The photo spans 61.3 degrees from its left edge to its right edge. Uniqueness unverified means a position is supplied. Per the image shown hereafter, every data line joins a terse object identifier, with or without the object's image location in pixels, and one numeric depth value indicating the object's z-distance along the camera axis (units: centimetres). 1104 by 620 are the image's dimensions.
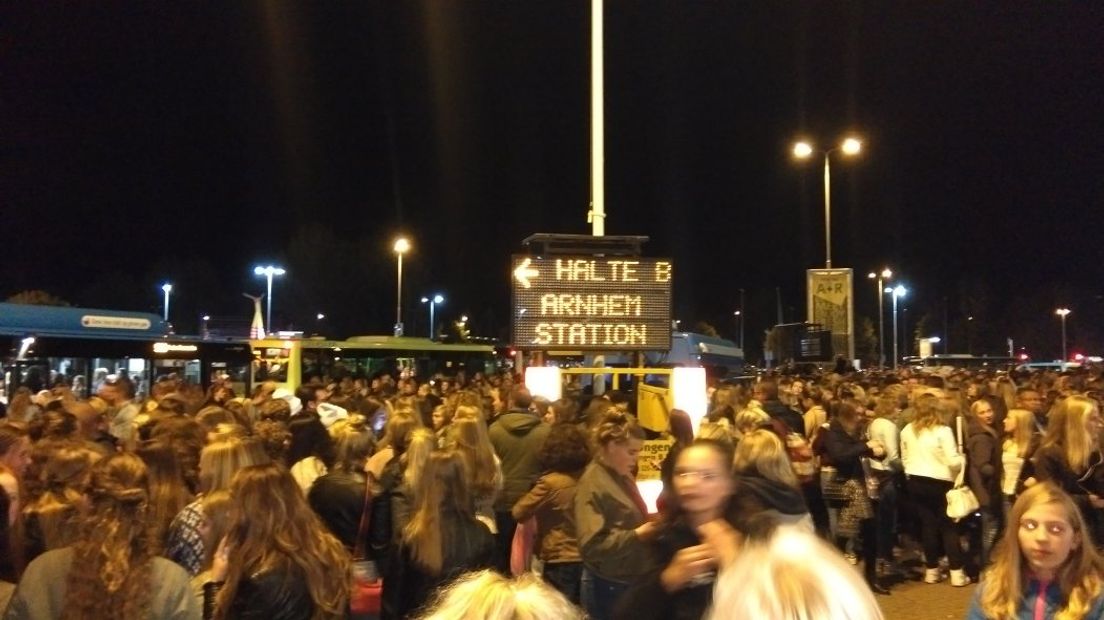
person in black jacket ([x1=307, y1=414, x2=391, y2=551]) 556
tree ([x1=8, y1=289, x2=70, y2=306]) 5486
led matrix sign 1063
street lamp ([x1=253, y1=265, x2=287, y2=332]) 5183
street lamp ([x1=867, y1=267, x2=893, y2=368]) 4725
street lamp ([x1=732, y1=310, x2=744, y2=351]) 8469
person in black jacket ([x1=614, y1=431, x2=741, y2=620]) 319
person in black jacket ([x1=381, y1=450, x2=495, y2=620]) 479
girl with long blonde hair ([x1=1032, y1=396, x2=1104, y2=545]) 646
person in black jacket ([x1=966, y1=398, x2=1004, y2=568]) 853
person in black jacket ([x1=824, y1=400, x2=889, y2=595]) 868
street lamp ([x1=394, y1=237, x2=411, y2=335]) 3566
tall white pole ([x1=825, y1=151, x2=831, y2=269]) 2347
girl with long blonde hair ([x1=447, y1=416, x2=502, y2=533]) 627
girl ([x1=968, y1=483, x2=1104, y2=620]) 336
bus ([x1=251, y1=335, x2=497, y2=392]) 2648
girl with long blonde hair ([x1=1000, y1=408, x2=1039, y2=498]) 775
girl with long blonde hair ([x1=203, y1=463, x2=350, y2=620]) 349
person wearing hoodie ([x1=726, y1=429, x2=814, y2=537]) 337
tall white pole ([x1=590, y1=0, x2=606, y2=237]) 1328
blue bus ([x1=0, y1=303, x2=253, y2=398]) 1881
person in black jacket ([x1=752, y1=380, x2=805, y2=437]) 987
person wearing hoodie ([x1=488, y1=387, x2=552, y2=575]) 755
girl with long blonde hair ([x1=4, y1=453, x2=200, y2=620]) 315
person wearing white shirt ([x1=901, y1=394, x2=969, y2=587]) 897
